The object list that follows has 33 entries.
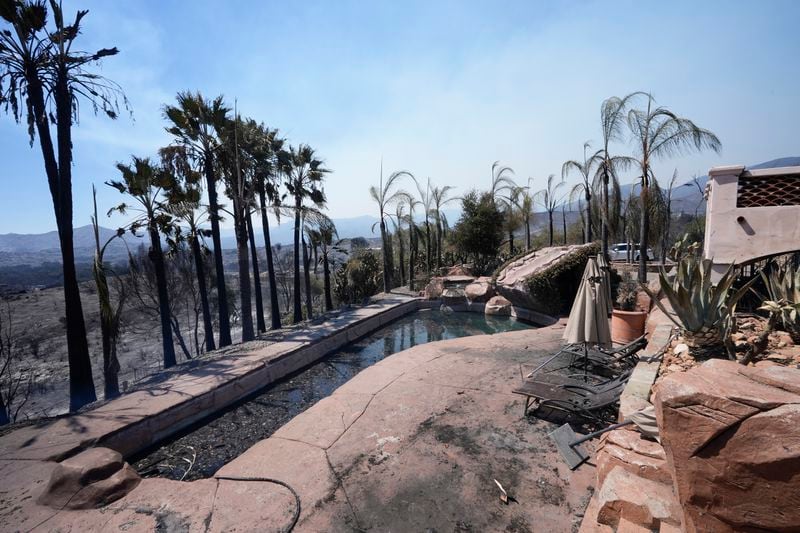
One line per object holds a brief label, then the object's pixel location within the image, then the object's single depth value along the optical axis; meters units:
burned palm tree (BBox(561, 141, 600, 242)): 18.28
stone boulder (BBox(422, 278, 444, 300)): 18.46
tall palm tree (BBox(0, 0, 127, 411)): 8.19
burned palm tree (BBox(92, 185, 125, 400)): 8.72
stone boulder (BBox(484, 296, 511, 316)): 15.35
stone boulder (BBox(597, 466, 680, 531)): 2.62
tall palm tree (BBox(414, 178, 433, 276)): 25.78
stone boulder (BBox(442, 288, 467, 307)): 17.38
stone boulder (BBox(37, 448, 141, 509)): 4.22
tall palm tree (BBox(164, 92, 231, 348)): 12.26
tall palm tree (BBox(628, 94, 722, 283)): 10.48
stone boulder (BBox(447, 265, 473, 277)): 23.84
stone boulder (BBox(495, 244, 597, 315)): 13.48
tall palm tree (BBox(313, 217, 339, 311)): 17.98
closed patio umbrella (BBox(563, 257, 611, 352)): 5.98
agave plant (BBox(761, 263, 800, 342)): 4.05
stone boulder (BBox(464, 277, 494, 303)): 16.86
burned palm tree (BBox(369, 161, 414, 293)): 21.07
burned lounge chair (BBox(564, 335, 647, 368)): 6.80
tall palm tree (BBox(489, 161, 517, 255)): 24.47
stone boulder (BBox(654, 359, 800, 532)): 1.69
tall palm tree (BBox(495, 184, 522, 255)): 24.69
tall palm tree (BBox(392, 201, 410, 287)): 23.86
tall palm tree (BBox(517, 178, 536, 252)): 28.05
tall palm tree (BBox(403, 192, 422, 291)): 23.71
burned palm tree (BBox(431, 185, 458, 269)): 25.66
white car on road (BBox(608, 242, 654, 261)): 28.14
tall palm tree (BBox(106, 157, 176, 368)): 11.71
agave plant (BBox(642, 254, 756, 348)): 4.19
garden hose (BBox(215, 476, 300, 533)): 3.67
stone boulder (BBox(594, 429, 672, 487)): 3.05
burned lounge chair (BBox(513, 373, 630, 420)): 4.99
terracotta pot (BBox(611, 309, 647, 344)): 8.53
